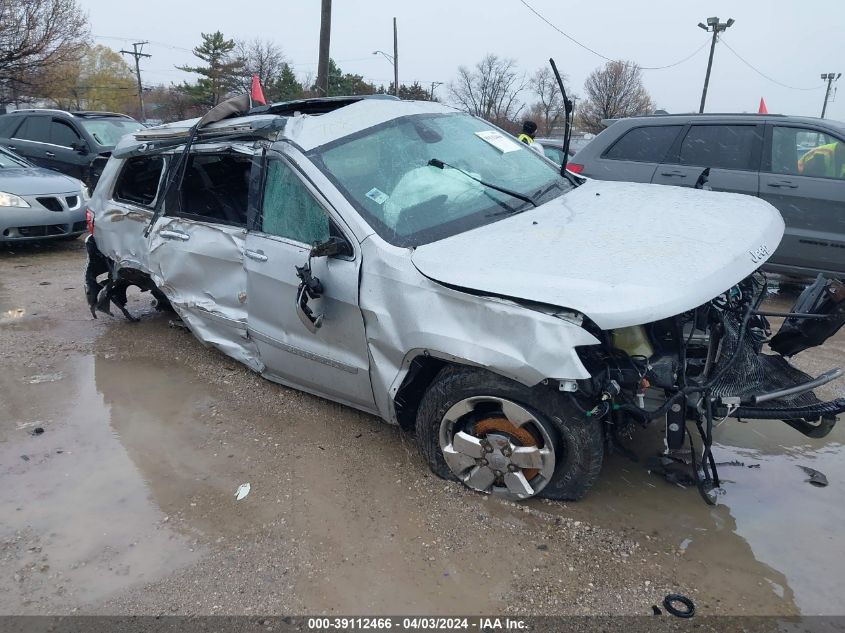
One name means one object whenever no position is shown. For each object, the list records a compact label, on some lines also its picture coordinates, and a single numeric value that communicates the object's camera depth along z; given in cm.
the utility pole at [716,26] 3058
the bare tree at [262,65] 5988
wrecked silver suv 251
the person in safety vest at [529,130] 758
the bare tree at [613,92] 5090
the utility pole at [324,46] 1476
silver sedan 771
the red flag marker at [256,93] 538
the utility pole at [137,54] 5418
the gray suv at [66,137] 1063
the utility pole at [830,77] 5078
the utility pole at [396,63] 3258
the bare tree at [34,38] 1683
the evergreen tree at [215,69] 5922
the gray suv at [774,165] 562
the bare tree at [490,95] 6281
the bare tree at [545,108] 5847
